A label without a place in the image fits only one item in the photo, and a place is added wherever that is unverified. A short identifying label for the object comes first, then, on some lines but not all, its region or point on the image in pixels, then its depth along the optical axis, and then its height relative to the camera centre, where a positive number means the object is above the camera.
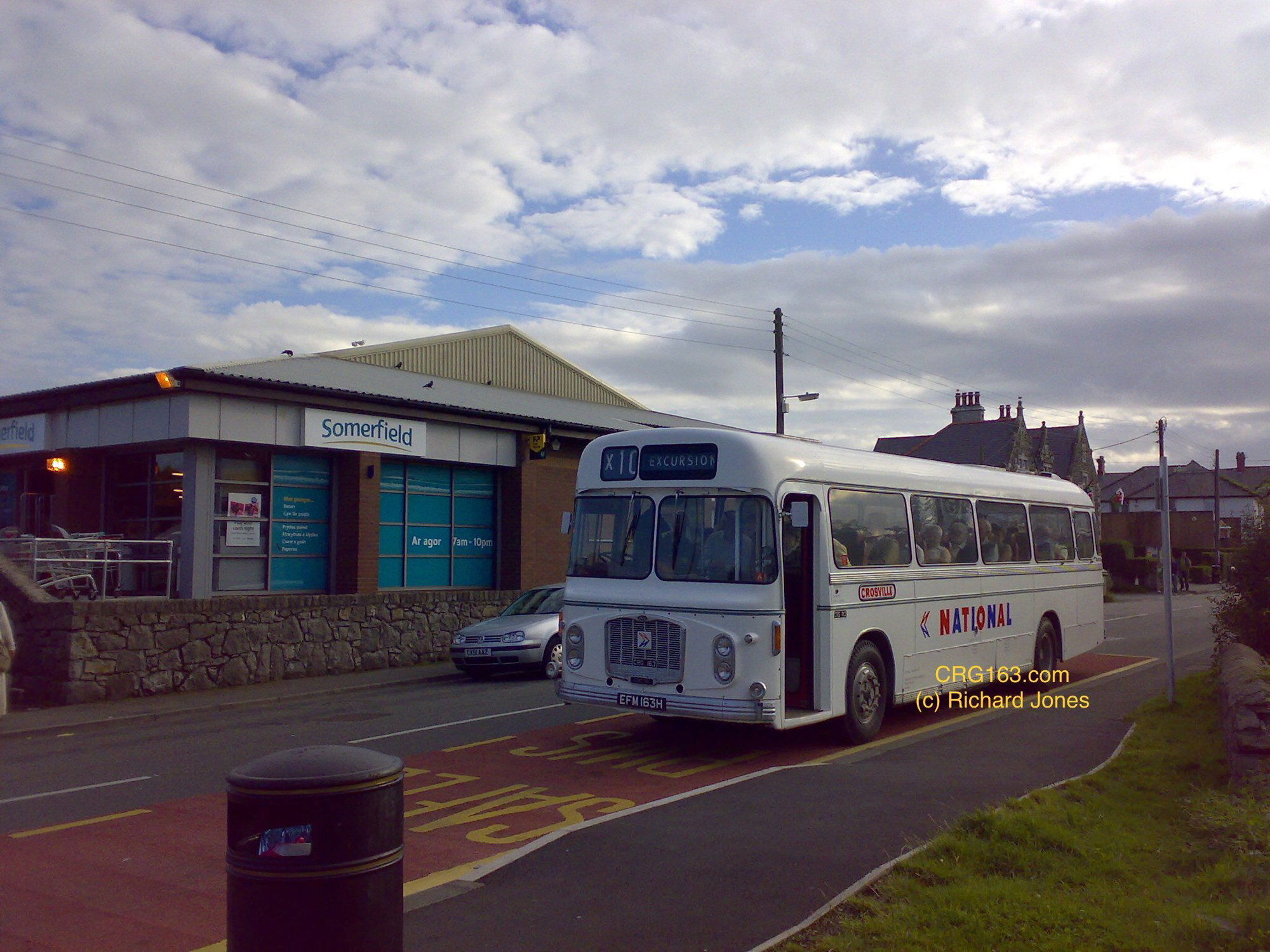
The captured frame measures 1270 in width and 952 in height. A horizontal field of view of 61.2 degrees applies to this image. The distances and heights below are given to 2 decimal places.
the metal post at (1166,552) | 10.72 -0.02
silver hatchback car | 16.92 -1.44
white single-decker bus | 9.69 -0.29
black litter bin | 3.91 -1.13
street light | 28.50 +3.96
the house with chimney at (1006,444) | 67.96 +7.16
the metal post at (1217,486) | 49.59 +3.55
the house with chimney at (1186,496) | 59.03 +4.98
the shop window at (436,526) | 22.03 +0.60
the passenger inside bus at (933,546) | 12.29 +0.06
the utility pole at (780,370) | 28.33 +4.87
